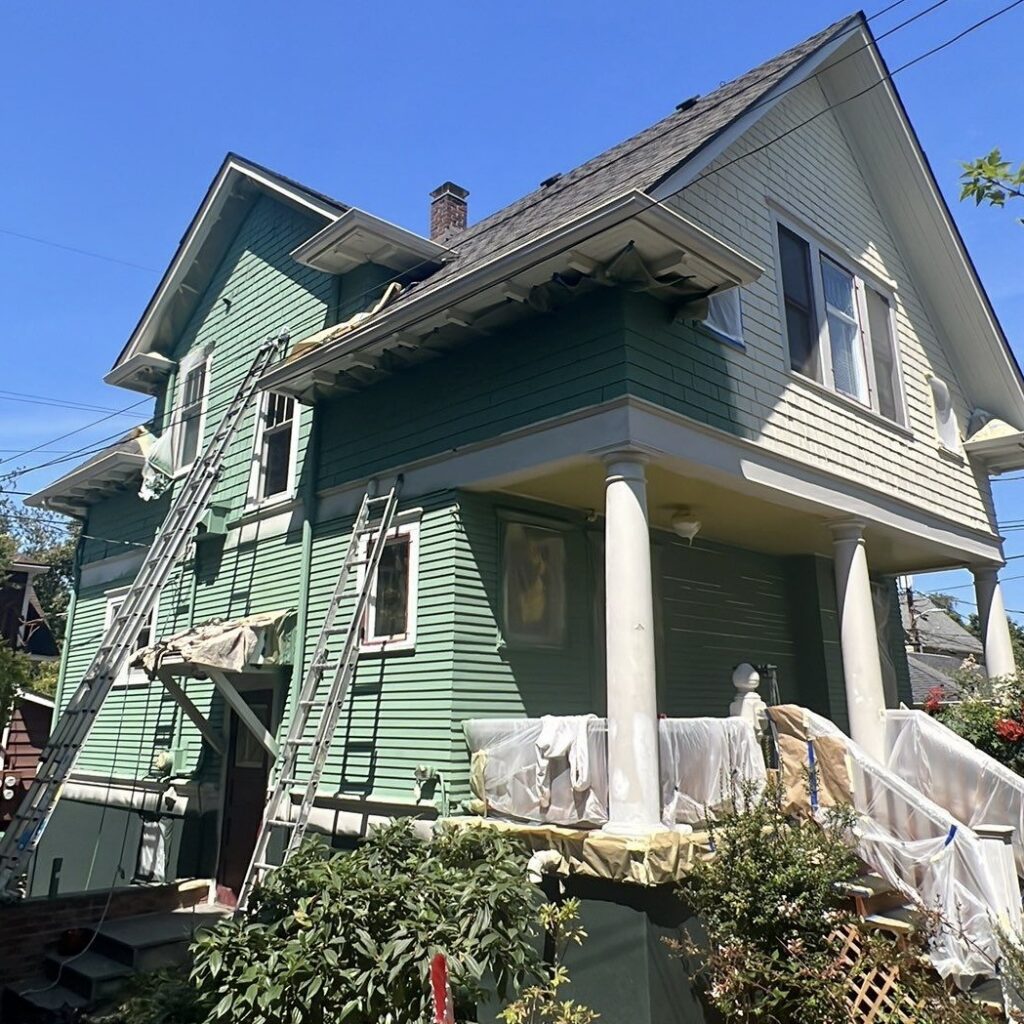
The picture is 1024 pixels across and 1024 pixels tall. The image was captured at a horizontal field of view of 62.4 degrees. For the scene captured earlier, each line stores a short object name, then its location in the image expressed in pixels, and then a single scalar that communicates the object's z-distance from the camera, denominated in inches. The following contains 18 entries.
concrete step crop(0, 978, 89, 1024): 271.6
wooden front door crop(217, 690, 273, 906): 375.9
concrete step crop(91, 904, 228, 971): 295.6
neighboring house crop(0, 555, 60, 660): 940.6
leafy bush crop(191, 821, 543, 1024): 155.2
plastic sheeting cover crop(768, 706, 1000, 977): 215.8
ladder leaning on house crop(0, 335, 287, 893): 277.4
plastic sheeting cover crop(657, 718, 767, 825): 250.4
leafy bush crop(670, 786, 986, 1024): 202.7
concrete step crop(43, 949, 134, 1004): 282.7
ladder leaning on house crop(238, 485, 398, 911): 288.8
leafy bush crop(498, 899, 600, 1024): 189.8
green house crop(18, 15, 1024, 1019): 283.6
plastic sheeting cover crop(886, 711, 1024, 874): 286.7
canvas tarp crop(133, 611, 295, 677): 335.9
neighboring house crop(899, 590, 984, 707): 1150.2
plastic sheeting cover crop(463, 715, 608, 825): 249.6
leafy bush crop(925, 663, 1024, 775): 366.3
